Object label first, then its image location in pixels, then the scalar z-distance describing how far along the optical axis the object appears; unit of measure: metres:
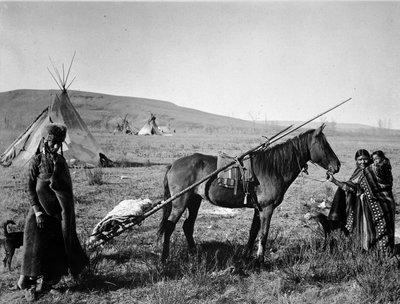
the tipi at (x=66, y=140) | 12.76
